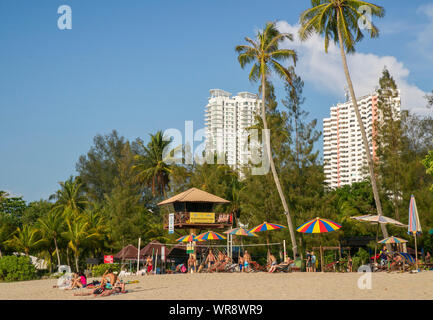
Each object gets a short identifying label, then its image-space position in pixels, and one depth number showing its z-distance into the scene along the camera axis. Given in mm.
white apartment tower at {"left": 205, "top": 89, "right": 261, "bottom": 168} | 180188
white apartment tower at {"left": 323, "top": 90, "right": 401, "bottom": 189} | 171000
